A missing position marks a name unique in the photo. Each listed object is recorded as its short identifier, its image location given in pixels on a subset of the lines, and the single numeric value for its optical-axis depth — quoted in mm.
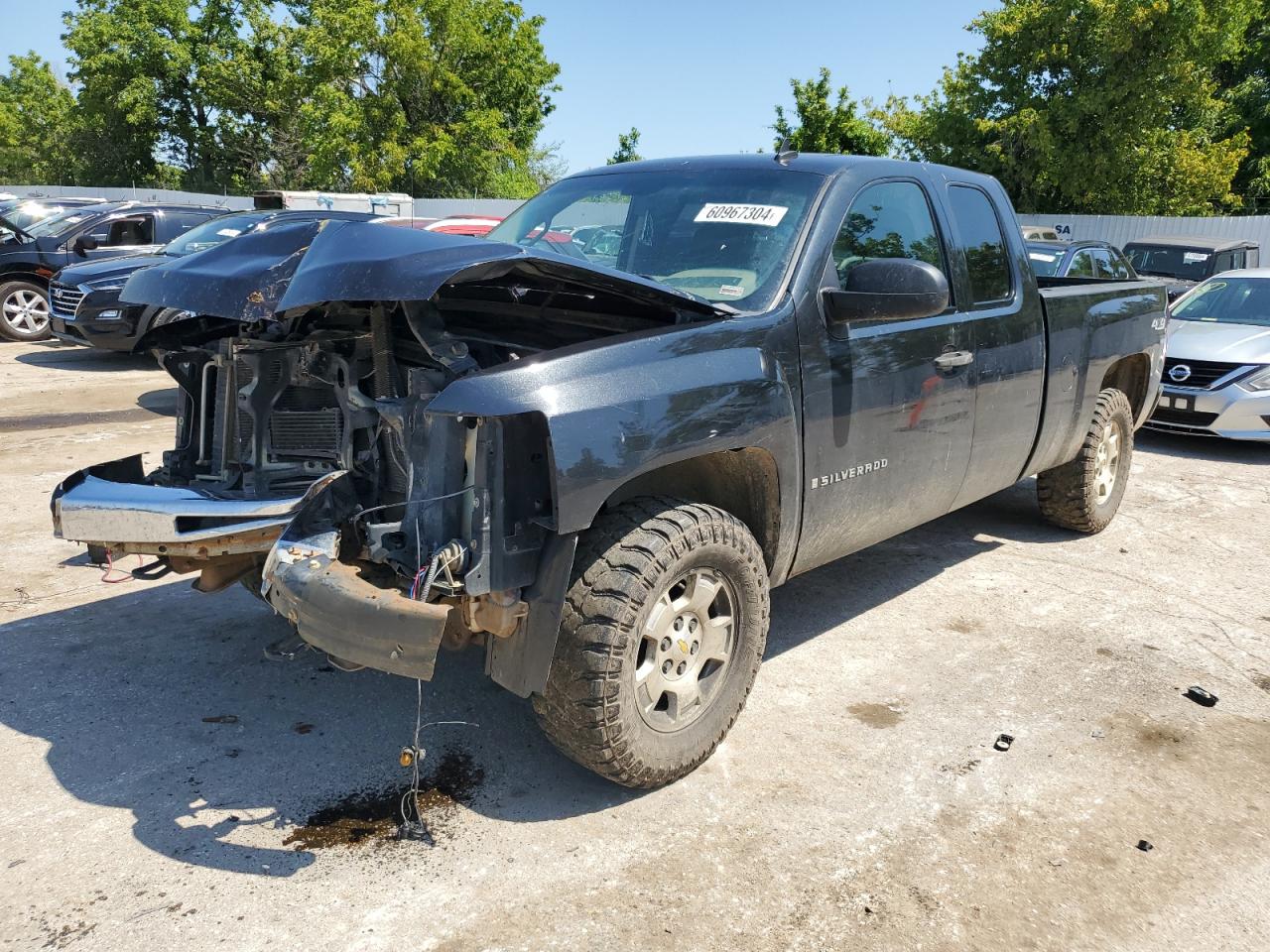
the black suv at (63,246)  13727
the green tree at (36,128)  52062
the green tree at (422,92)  33875
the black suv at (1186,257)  15148
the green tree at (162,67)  42688
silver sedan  8945
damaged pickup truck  2842
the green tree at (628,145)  37375
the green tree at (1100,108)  25484
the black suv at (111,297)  11492
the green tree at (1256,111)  29484
